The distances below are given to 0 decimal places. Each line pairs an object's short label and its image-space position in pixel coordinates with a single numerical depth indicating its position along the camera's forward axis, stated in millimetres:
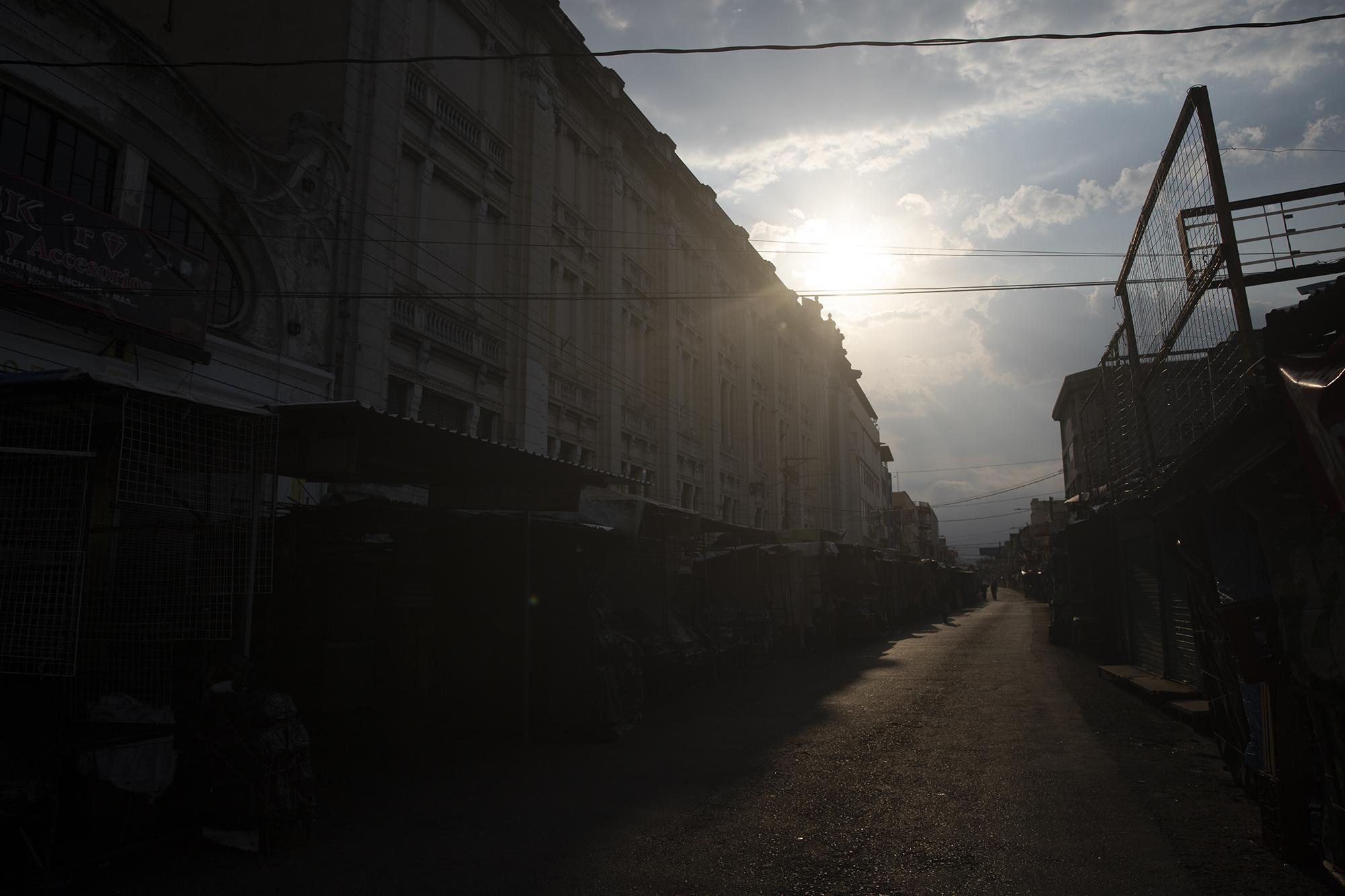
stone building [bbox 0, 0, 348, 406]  9750
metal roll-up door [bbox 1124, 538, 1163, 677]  14422
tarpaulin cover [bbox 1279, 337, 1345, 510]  3912
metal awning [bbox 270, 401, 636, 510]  7648
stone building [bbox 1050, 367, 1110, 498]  19031
